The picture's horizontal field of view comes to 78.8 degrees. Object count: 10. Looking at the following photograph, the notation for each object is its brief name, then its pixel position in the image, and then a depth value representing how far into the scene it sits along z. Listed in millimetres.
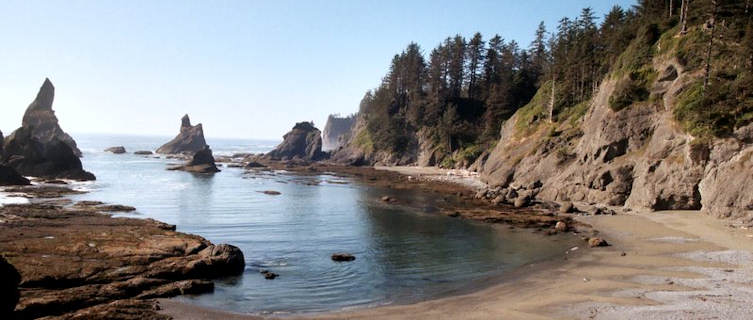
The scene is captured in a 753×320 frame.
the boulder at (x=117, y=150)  152462
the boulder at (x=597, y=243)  30562
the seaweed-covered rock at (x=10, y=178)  54028
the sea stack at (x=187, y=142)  157700
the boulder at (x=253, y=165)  105906
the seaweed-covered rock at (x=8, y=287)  13398
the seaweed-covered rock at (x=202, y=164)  92025
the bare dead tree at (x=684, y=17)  50250
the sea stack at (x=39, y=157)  66750
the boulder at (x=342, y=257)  28047
